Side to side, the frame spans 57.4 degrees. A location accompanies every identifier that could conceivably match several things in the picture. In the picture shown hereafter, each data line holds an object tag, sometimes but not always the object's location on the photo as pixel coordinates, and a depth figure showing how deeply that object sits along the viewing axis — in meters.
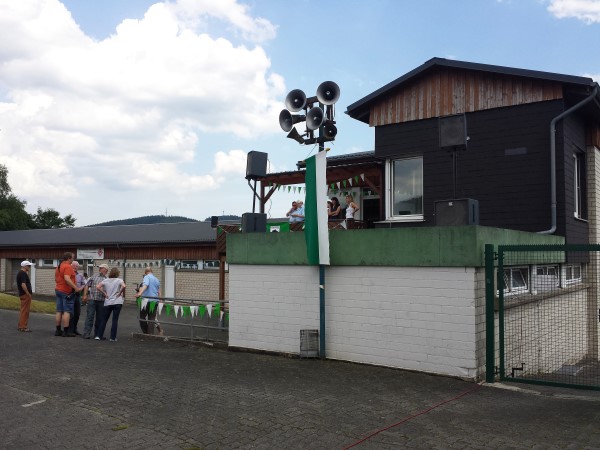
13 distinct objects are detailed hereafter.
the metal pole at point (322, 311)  9.20
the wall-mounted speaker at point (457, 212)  8.66
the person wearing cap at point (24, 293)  11.98
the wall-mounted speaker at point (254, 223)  11.17
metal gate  7.78
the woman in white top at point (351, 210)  13.52
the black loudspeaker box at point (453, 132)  9.08
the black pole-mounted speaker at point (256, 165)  11.77
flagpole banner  9.15
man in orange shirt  11.52
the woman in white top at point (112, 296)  11.48
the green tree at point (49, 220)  67.00
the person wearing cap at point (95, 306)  11.65
